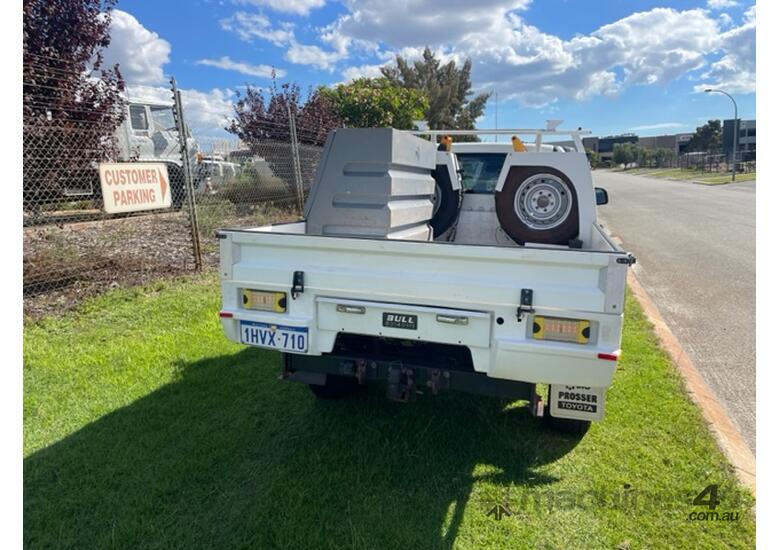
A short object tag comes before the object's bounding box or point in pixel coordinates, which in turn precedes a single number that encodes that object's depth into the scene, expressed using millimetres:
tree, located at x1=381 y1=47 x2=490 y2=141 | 30352
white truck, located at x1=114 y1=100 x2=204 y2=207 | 12430
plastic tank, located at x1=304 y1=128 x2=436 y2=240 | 3459
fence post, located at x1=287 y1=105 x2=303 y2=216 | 10167
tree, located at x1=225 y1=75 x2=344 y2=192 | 11141
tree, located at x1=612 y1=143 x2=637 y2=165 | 89375
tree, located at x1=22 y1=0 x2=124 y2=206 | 6254
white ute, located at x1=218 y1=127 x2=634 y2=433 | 2566
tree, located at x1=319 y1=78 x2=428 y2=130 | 16906
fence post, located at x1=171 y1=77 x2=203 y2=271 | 6930
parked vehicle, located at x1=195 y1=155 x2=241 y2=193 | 8977
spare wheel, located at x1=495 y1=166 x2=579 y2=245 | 4000
